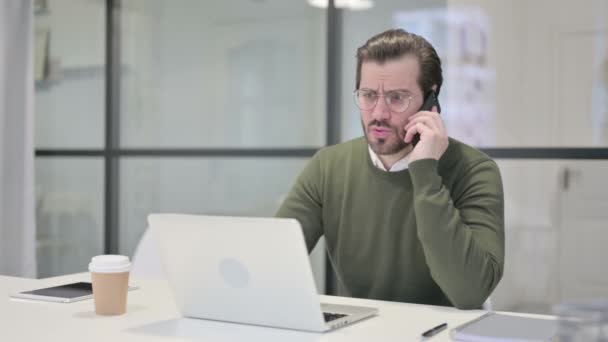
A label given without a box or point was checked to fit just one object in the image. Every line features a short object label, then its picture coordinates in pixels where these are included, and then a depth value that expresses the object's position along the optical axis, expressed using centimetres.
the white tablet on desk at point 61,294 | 309
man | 321
